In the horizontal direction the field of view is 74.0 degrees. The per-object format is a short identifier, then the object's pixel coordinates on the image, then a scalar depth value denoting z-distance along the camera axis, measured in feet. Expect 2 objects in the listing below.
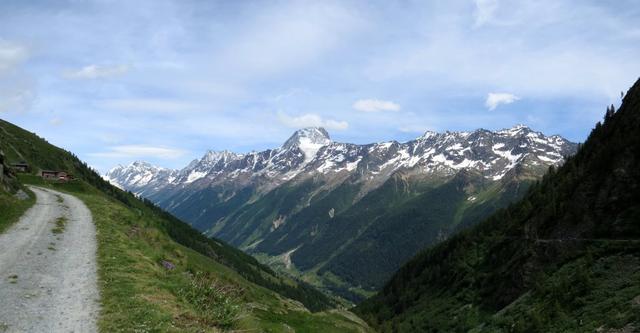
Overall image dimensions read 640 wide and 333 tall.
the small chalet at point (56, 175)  392.33
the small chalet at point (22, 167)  424.46
